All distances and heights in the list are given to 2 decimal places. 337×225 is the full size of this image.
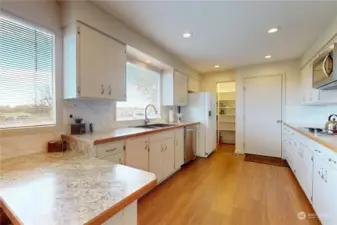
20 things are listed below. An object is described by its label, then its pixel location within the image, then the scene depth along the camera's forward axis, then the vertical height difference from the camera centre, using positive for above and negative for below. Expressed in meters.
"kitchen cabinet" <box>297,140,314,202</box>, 1.95 -0.73
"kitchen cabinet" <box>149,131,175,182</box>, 2.44 -0.70
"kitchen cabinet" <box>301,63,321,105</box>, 2.77 +0.44
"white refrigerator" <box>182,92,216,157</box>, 4.10 -0.10
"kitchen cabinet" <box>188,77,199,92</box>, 4.49 +0.77
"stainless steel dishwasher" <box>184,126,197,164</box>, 3.53 -0.72
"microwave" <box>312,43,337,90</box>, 1.75 +0.50
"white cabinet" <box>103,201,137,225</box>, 0.71 -0.49
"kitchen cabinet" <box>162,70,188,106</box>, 3.65 +0.52
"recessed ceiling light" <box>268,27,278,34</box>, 2.41 +1.21
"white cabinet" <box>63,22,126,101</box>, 1.69 +0.54
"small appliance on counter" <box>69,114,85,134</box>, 1.83 -0.17
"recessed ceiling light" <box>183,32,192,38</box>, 2.56 +1.21
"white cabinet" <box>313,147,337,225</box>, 1.38 -0.70
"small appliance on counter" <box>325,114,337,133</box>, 2.14 -0.21
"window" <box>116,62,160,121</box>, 2.84 +0.37
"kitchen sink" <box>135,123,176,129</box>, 3.03 -0.28
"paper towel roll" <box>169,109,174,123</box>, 3.92 -0.12
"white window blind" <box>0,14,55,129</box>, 1.42 +0.35
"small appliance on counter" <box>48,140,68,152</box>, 1.58 -0.34
